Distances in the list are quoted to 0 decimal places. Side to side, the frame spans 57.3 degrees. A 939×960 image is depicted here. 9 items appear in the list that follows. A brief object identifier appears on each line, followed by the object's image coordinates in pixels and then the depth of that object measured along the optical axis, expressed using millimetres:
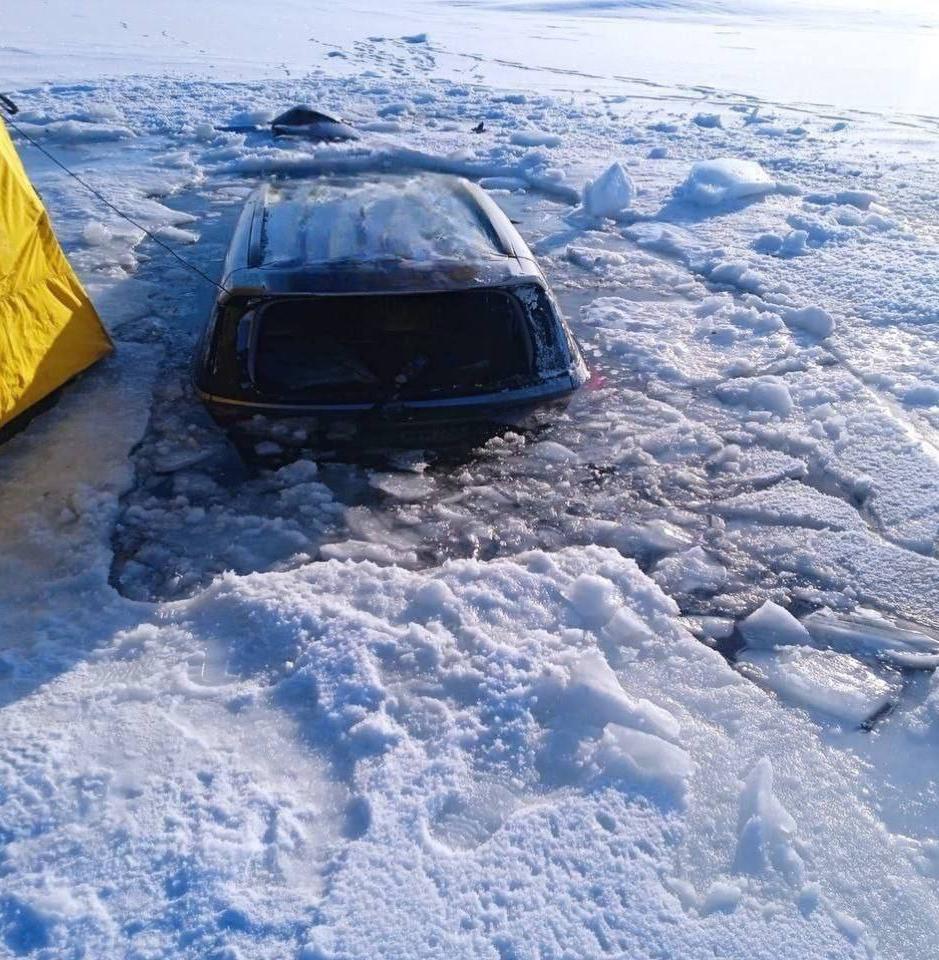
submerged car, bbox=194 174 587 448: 3816
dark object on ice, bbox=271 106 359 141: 12039
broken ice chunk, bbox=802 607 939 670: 3322
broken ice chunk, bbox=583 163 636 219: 8984
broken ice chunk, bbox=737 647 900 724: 3104
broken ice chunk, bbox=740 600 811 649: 3400
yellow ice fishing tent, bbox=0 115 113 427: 4422
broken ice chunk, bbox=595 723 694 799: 2730
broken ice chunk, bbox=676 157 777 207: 9602
